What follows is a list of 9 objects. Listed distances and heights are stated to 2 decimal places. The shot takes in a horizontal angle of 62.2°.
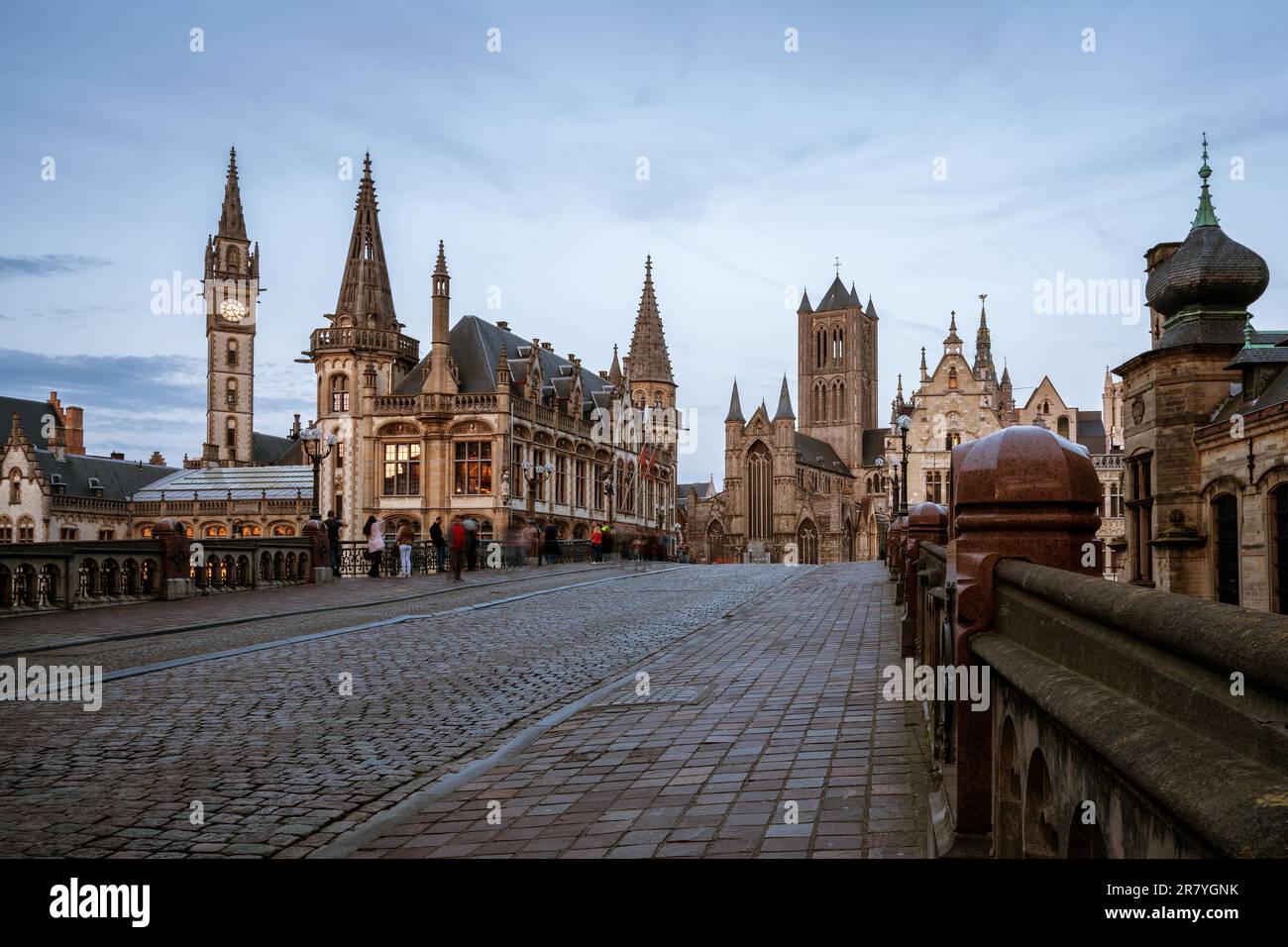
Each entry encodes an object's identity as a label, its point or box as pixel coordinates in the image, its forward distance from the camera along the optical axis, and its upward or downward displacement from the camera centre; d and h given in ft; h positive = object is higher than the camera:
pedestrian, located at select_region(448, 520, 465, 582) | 90.31 -2.58
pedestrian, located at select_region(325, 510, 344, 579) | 96.30 -2.11
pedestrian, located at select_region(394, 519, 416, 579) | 103.28 -4.51
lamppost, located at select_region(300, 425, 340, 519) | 97.96 +6.49
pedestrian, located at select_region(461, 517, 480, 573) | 110.63 -3.61
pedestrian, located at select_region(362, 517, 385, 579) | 94.32 -2.71
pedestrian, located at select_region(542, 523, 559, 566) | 130.82 -4.19
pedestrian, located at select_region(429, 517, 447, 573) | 110.22 -3.08
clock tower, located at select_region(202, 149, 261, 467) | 299.58 +52.48
